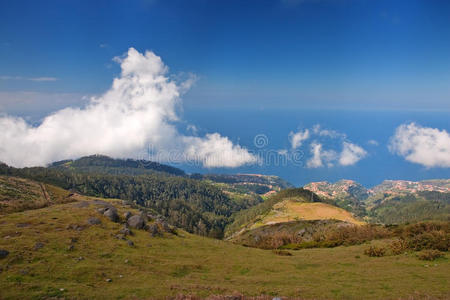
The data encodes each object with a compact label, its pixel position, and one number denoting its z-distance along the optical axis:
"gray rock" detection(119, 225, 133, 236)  32.76
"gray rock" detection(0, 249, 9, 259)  19.95
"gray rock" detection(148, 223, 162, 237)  36.73
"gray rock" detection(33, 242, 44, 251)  22.53
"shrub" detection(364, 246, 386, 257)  30.45
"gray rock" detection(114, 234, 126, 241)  30.64
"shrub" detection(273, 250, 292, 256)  35.47
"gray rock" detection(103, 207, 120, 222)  37.30
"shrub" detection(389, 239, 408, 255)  30.25
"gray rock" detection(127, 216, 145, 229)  37.77
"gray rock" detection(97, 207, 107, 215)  37.90
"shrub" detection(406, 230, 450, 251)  29.02
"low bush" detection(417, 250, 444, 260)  26.36
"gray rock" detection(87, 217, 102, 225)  33.12
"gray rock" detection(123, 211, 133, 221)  40.04
